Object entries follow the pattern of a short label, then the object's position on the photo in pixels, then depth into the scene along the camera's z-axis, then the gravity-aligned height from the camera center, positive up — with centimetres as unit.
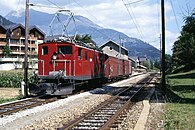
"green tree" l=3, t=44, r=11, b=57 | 10069 +720
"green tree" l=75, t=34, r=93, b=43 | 10940 +1177
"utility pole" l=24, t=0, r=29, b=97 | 2360 +122
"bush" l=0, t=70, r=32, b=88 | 3712 -25
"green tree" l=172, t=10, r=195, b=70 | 2919 +367
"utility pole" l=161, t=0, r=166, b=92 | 2672 +257
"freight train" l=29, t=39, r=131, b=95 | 2140 +67
